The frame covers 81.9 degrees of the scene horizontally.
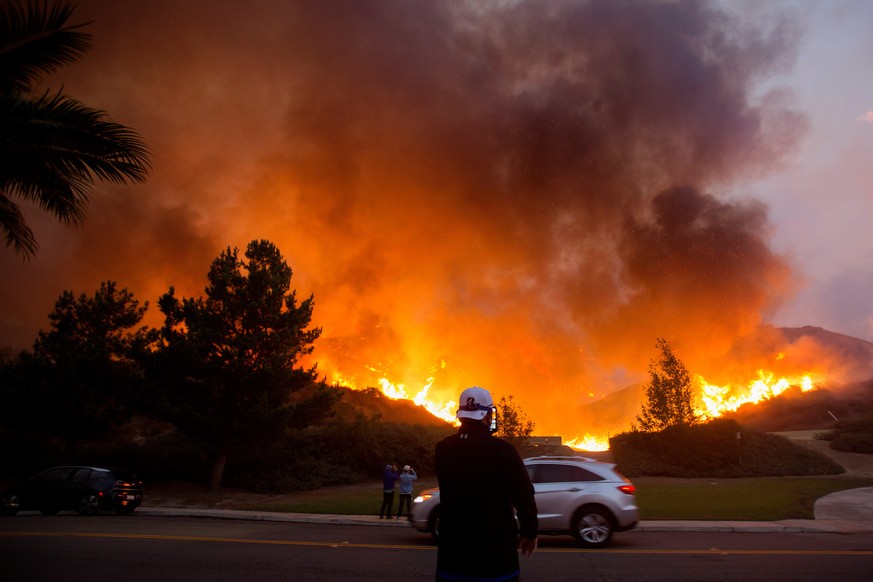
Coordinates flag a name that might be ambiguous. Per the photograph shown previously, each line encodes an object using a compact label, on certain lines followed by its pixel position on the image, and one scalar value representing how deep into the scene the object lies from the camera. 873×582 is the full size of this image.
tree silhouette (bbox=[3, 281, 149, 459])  29.41
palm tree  9.07
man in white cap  2.85
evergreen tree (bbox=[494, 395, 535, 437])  36.88
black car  17.20
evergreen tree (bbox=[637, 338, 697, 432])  34.44
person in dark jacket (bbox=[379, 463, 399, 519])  15.72
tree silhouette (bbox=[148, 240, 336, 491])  23.20
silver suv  10.64
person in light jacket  16.19
